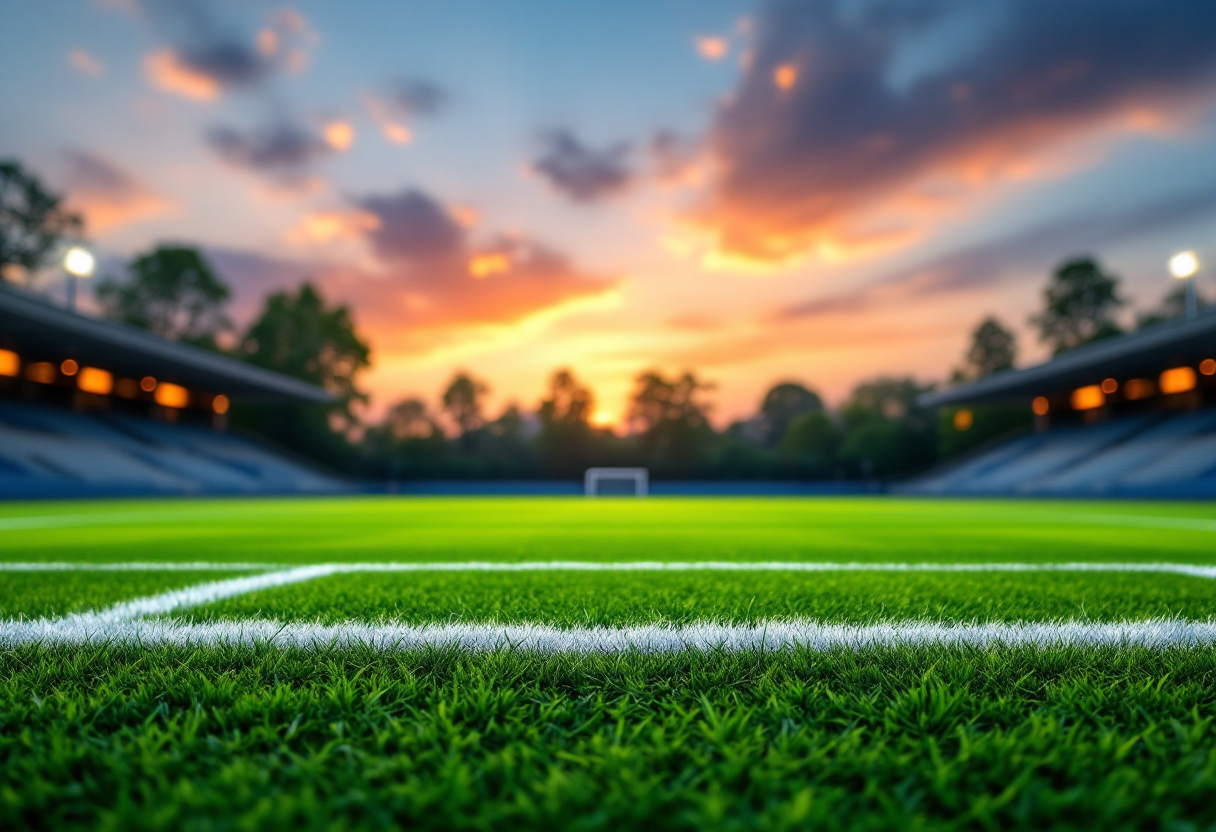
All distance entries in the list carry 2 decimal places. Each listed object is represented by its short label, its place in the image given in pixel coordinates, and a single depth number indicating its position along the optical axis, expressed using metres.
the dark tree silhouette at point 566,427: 39.22
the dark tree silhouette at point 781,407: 52.50
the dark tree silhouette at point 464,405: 43.94
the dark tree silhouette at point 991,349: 38.47
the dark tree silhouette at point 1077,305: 34.84
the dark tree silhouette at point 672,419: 41.06
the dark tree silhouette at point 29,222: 27.14
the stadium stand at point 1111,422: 19.08
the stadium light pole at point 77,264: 19.05
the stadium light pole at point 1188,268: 19.45
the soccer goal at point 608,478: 33.12
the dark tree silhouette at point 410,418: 44.91
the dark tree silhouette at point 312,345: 34.31
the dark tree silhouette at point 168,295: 32.72
